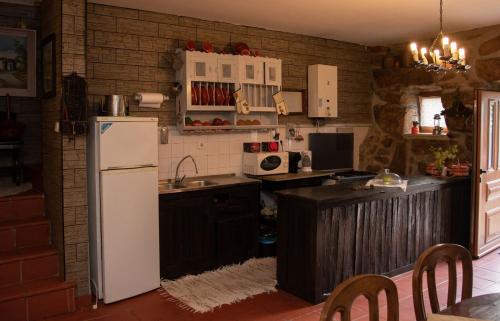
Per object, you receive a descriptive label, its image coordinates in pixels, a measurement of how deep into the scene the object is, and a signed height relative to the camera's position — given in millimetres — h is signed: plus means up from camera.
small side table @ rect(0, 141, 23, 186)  4273 -198
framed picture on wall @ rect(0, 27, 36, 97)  4318 +726
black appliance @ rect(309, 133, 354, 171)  6004 -217
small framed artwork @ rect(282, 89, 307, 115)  5676 +456
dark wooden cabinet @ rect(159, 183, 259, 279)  4125 -929
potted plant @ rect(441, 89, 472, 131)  5465 +245
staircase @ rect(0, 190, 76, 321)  3307 -1063
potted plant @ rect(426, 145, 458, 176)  5077 -327
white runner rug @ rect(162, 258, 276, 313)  3703 -1379
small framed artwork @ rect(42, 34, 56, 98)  3689 +609
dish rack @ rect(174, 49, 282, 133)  4582 +508
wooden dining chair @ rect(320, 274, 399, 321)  1526 -591
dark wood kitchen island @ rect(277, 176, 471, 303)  3611 -866
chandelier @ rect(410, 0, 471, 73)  3551 +615
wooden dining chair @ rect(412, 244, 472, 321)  1882 -618
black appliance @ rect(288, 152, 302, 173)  5520 -325
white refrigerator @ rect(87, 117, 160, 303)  3561 -591
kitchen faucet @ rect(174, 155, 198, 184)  4707 -399
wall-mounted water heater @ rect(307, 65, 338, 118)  5762 +589
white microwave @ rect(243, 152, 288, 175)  5075 -328
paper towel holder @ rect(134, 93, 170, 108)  4309 +381
